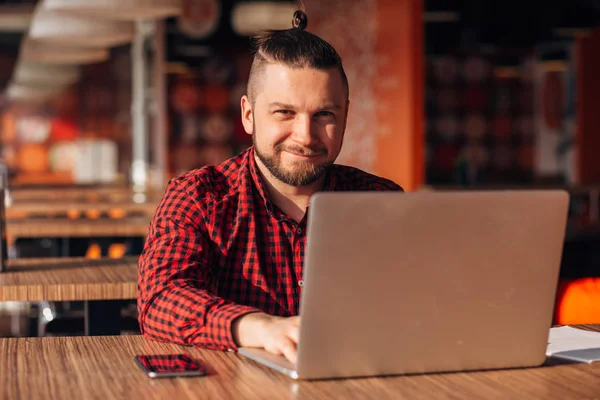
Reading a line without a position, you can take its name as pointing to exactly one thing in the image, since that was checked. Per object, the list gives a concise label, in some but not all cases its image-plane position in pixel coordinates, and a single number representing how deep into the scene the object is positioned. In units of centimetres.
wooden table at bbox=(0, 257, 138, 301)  274
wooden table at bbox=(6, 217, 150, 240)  485
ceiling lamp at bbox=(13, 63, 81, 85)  1520
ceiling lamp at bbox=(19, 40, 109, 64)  1095
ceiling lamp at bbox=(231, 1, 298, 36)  1111
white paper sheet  170
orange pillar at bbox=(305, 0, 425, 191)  842
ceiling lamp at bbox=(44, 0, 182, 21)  583
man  197
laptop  138
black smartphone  155
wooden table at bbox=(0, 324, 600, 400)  143
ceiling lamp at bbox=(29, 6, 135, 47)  802
